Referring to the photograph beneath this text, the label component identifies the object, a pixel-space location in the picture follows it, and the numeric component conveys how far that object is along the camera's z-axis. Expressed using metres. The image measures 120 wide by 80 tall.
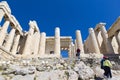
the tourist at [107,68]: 5.22
